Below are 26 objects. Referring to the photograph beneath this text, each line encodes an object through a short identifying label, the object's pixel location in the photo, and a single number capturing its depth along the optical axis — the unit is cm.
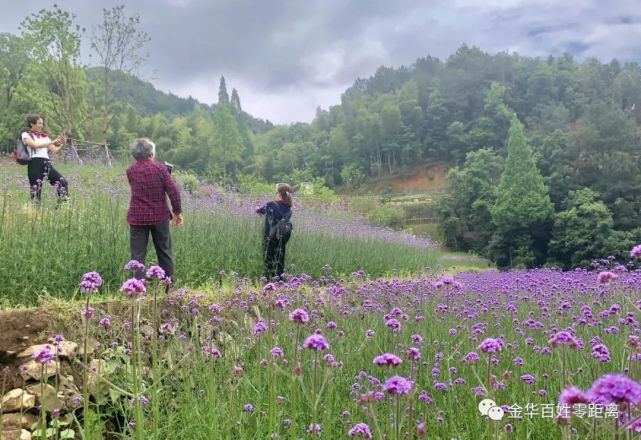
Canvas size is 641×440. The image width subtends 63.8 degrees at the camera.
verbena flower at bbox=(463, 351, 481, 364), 276
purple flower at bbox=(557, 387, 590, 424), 123
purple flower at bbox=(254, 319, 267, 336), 275
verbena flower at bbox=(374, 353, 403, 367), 157
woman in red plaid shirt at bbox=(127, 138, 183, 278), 562
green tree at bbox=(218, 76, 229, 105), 12875
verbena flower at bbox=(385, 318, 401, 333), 234
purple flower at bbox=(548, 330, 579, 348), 195
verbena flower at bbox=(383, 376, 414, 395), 146
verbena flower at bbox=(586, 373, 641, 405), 112
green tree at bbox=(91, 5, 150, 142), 2258
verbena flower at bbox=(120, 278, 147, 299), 181
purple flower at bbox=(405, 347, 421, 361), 197
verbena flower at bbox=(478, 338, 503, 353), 201
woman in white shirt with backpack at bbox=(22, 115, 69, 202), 768
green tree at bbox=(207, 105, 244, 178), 6261
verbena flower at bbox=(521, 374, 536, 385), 276
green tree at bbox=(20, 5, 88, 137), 2252
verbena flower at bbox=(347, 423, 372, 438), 190
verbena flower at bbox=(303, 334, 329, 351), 172
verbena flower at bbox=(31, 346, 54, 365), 182
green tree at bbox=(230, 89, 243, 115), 14575
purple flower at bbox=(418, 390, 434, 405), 279
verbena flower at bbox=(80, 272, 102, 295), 193
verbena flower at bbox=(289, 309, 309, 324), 189
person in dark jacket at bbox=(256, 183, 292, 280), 782
